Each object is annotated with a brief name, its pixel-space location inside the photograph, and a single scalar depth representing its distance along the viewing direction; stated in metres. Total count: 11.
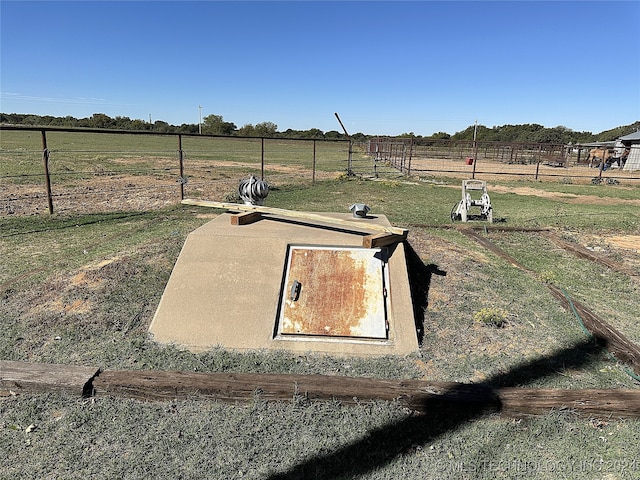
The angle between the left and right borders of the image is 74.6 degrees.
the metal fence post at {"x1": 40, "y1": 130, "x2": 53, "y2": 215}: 7.96
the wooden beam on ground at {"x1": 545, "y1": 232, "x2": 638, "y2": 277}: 5.95
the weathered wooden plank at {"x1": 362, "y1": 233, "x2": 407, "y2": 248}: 3.92
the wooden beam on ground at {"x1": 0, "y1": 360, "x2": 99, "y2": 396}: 2.76
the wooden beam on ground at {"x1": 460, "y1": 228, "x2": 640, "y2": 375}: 3.47
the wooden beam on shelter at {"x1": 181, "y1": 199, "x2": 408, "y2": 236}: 4.15
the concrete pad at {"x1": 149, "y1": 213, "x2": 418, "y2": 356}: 3.53
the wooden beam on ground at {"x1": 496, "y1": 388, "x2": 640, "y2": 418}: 2.64
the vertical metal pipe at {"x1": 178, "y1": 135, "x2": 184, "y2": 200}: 9.93
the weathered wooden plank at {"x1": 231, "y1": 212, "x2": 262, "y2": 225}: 4.53
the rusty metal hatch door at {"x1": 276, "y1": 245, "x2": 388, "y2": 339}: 3.64
